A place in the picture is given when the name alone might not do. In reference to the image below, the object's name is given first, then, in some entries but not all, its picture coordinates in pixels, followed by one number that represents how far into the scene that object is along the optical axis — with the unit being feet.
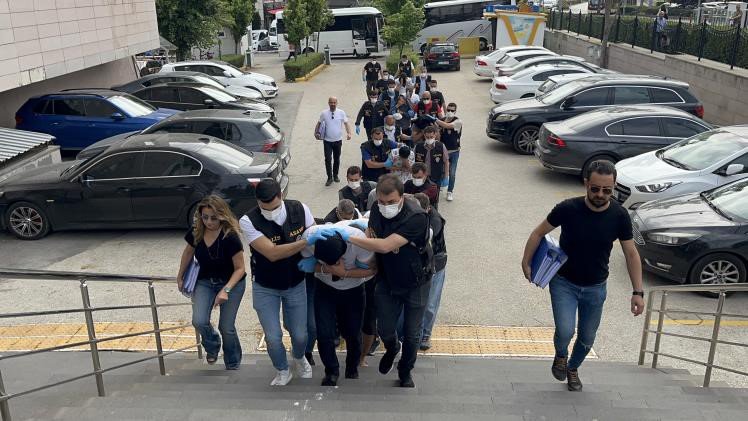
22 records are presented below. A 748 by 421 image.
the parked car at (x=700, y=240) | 25.54
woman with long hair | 16.17
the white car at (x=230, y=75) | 73.87
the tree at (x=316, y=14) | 106.93
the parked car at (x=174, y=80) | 60.70
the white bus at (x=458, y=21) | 128.47
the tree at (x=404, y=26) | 104.53
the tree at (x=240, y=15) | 118.62
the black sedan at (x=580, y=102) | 47.67
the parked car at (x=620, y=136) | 40.86
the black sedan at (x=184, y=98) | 56.29
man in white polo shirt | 41.16
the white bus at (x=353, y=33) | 126.52
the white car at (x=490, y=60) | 85.81
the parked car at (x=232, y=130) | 40.14
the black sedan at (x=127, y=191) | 32.83
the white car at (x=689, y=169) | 32.53
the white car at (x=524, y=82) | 65.10
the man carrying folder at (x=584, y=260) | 15.26
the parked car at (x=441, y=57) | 99.14
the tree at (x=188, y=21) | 84.17
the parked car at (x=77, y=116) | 48.96
